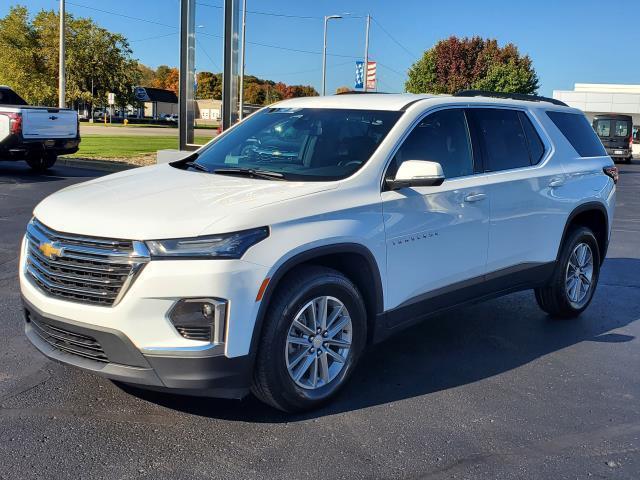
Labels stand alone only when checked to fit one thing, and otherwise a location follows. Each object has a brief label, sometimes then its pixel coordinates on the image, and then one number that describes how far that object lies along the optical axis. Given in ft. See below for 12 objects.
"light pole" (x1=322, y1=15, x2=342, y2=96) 130.62
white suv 10.80
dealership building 197.98
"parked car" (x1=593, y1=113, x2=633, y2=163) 106.93
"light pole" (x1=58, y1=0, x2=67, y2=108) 82.79
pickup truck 46.57
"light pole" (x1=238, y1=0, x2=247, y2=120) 116.57
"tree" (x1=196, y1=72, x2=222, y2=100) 402.93
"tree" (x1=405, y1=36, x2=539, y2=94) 190.29
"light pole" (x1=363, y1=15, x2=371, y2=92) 105.07
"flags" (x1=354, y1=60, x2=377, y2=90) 109.81
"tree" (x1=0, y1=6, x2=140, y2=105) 167.63
